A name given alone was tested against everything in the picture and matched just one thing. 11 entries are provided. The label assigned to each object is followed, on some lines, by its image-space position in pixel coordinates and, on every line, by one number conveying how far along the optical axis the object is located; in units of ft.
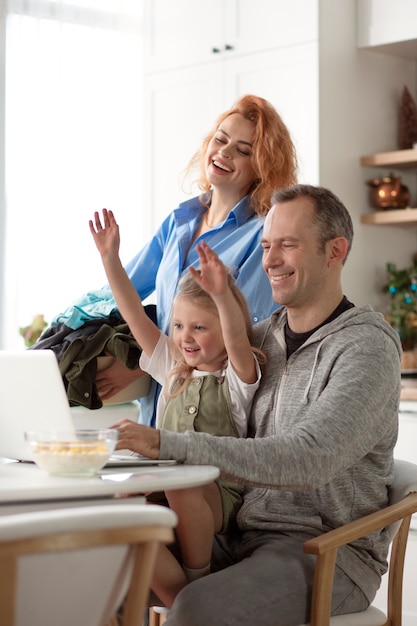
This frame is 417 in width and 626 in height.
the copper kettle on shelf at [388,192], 14.02
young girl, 6.64
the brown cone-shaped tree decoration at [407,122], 14.32
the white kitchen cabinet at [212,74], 13.52
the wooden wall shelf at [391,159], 13.79
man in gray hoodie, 6.10
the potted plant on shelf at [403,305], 13.99
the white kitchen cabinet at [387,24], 13.51
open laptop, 6.27
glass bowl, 5.54
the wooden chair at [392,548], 6.18
